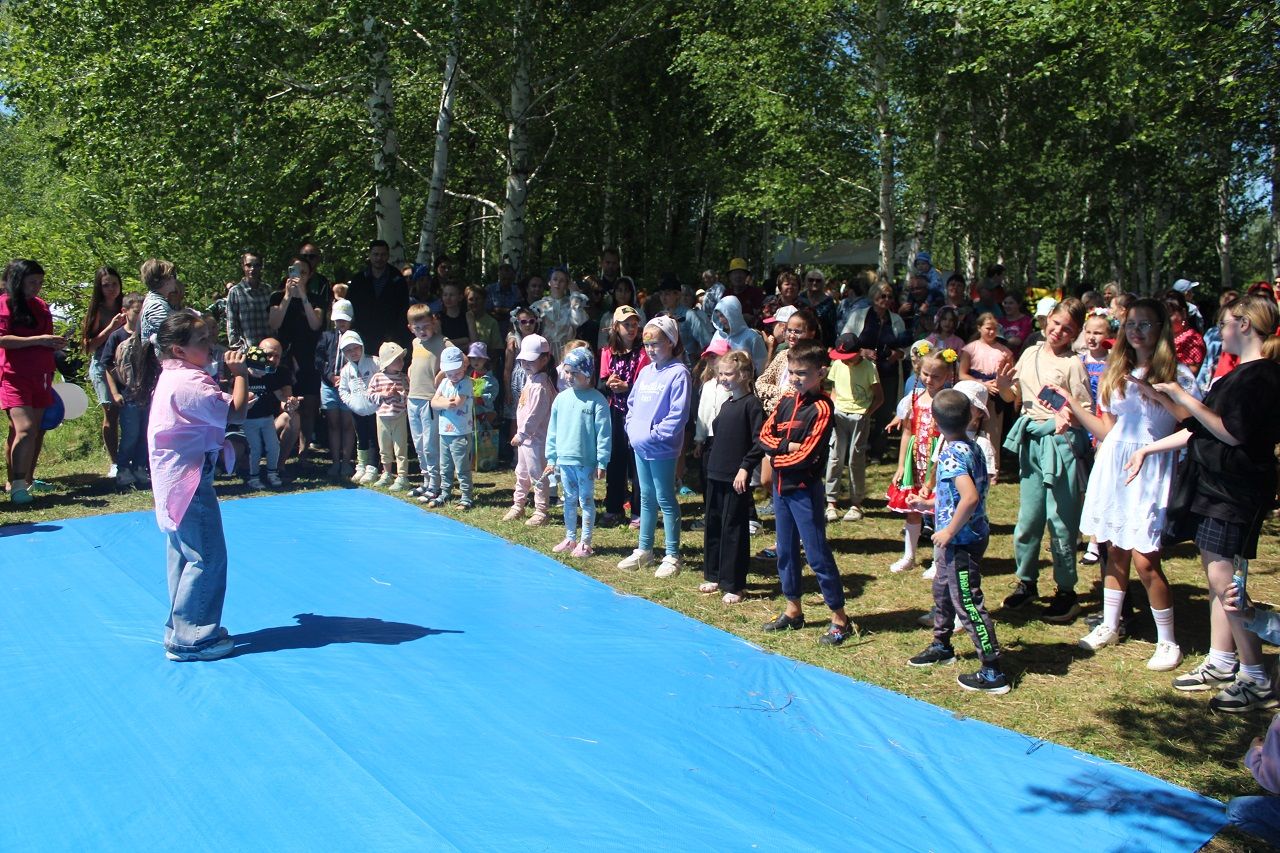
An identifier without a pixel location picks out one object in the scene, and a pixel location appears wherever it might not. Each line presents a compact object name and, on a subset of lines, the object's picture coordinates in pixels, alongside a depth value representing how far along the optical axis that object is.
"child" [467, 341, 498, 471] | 9.57
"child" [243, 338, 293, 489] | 9.83
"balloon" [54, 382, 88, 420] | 10.12
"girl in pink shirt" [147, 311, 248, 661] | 5.45
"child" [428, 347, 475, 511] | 9.20
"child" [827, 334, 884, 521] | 9.00
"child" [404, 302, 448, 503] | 9.64
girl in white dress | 5.61
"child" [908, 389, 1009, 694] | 5.41
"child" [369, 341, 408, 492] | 9.98
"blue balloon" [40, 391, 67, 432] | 9.59
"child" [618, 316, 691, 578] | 7.43
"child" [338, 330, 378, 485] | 9.99
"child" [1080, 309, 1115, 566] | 6.50
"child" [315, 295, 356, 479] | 10.12
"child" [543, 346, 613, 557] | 7.95
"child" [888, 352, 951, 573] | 6.79
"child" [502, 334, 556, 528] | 8.84
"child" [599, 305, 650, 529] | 8.59
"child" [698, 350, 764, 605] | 6.95
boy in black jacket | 6.08
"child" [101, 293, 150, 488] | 9.53
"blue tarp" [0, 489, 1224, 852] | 4.06
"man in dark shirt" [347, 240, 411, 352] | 11.02
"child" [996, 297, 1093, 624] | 6.41
